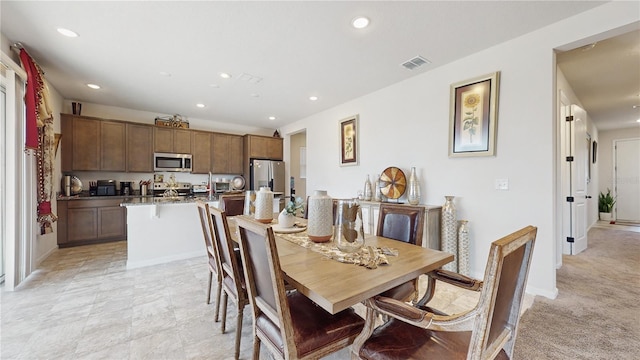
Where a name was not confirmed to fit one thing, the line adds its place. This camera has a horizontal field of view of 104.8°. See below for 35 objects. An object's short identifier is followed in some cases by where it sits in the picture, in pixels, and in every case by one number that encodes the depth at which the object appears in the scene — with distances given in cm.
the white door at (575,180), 358
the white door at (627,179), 626
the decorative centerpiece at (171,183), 490
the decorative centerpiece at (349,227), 143
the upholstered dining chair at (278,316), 105
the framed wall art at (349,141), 433
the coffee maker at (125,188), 493
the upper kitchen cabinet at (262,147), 604
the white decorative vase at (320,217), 162
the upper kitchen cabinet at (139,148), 485
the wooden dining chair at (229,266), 155
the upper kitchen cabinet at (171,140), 511
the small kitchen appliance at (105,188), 461
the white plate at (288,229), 200
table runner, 129
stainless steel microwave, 510
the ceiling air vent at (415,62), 296
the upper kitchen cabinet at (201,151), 552
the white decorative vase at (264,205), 222
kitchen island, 325
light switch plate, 263
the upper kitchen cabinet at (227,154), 580
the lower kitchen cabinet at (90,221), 409
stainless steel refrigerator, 596
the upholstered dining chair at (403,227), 163
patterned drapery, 270
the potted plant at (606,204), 643
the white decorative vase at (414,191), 322
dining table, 97
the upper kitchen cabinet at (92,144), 430
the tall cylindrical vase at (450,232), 285
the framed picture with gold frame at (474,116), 269
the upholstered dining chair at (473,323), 79
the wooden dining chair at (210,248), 185
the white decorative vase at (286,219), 212
